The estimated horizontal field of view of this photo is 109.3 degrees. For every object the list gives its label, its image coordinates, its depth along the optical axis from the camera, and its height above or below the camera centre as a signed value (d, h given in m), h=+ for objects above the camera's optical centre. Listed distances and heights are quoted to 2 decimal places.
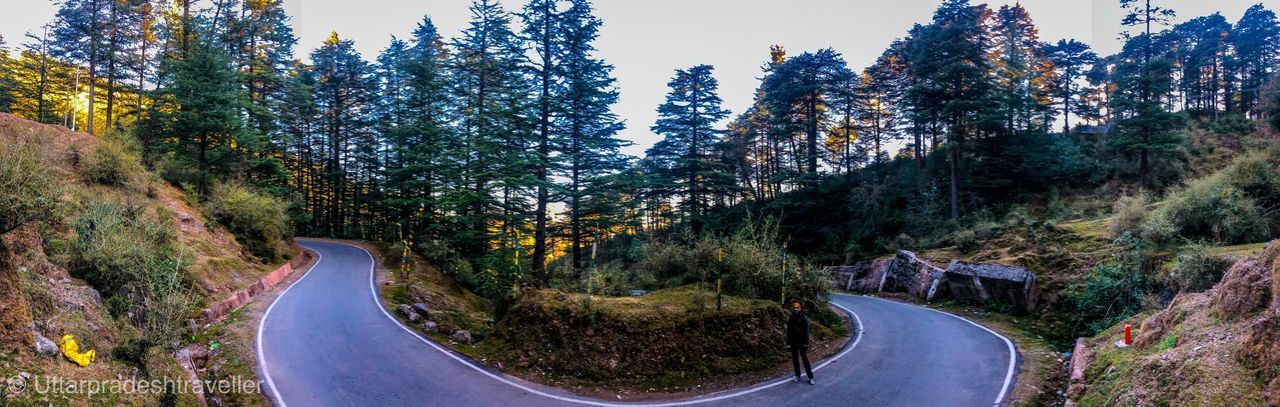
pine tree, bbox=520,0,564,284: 19.17 +5.74
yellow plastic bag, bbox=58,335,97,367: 5.50 -1.74
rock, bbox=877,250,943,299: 18.28 -2.42
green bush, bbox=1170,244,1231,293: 9.77 -1.03
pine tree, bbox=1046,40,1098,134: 38.16 +13.26
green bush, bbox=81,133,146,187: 13.64 +1.37
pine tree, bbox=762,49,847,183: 32.66 +9.37
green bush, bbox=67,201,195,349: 7.42 -1.15
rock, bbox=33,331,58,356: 5.27 -1.61
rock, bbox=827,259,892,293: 21.91 -2.89
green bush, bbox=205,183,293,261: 17.98 -0.26
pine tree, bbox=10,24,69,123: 36.66 +10.46
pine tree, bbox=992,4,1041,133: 28.53 +11.71
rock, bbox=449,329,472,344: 10.98 -2.96
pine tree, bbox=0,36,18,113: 34.75 +9.57
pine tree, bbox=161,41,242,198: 20.48 +4.83
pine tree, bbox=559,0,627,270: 20.20 +4.56
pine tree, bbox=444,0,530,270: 19.41 +3.90
